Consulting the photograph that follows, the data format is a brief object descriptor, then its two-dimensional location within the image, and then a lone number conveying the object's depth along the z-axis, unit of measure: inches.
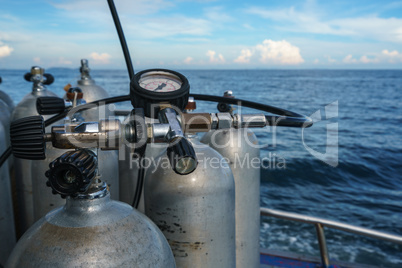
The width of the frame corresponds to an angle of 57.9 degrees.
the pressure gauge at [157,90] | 28.4
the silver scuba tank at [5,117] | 58.3
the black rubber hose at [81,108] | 36.8
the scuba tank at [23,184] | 57.6
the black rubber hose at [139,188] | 39.0
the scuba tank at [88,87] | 76.2
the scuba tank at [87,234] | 22.7
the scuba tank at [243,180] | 49.7
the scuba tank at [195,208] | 36.7
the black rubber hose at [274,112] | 30.7
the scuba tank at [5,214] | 49.0
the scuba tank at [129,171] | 51.4
